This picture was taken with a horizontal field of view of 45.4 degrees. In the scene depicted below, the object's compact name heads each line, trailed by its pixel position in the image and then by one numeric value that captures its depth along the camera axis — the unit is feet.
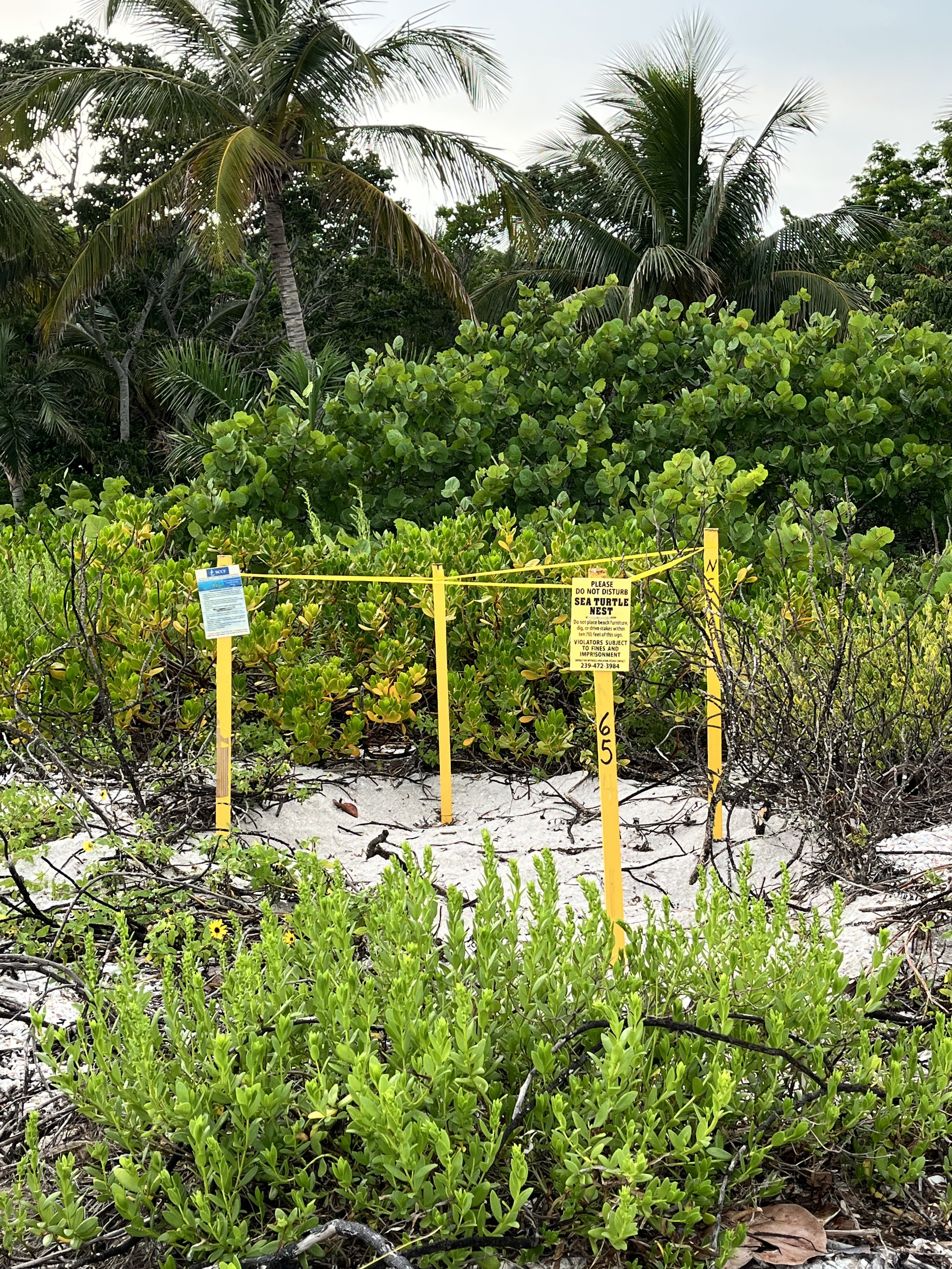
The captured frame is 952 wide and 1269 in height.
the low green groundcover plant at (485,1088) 5.05
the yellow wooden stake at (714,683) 11.25
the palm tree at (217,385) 27.66
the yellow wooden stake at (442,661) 13.97
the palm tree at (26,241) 52.31
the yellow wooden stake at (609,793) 8.39
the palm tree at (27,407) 61.36
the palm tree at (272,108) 45.78
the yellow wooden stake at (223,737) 11.43
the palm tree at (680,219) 53.31
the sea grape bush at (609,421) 21.31
